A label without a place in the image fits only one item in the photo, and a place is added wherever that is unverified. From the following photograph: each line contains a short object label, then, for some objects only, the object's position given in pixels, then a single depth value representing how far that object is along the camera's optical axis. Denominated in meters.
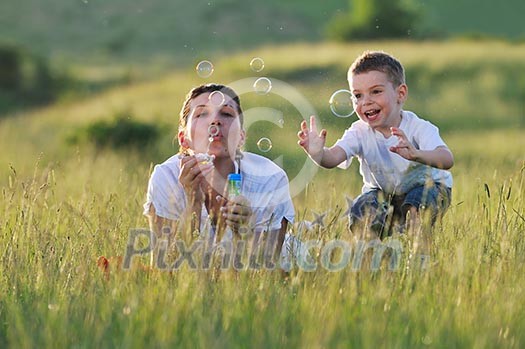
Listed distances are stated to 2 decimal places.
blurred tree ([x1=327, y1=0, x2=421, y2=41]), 104.25
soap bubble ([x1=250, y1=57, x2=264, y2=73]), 12.52
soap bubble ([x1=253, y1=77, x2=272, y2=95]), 12.41
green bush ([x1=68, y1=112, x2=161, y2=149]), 37.44
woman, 10.53
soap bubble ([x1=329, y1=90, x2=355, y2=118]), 12.65
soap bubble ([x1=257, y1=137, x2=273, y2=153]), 12.27
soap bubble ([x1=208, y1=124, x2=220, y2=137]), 10.71
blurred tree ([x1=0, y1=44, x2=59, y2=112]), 86.12
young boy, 12.04
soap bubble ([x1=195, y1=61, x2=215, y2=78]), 12.34
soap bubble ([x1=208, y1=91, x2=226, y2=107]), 11.07
